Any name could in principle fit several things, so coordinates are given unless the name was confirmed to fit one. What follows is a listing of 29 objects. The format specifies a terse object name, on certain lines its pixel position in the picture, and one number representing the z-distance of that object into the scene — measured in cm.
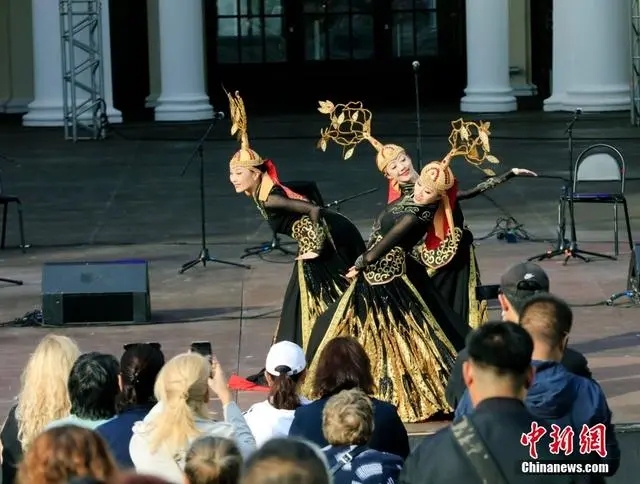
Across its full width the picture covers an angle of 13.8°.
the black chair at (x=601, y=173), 2243
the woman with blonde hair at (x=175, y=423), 890
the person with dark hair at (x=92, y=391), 944
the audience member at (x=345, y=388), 985
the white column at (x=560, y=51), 4162
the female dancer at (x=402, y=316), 1419
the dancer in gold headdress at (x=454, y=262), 1513
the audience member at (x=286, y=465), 587
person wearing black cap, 988
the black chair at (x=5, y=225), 2302
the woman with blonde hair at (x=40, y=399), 962
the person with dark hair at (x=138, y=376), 1001
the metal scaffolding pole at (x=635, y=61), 3809
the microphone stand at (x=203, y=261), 2197
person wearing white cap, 1093
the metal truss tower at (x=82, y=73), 3782
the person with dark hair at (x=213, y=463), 701
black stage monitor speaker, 1854
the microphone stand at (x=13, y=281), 2085
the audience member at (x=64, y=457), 673
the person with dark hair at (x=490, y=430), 686
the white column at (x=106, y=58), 4060
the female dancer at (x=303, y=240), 1523
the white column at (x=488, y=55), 4197
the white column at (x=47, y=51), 4070
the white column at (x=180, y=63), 4196
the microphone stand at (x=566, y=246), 2159
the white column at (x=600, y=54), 4097
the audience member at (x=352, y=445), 877
